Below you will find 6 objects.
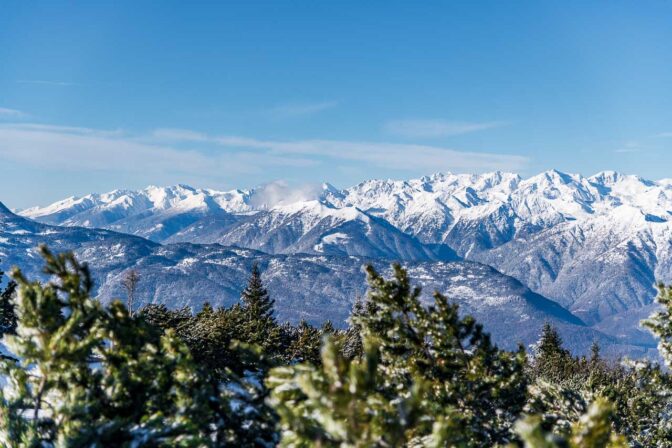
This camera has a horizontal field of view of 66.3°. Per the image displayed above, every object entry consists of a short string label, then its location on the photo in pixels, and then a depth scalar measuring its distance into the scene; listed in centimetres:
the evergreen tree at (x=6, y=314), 4656
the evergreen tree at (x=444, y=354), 1681
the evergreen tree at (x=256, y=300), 8444
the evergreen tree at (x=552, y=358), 8328
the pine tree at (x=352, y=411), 802
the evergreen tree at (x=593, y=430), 827
